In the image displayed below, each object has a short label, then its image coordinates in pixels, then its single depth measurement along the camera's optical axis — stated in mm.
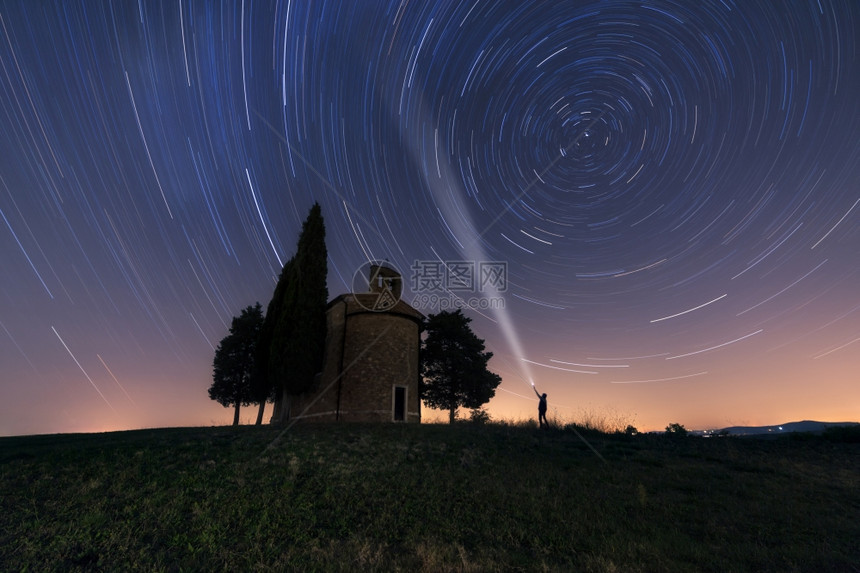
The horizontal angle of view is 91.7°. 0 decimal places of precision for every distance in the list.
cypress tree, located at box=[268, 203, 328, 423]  22547
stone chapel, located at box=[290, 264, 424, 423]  22844
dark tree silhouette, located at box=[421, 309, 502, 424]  29672
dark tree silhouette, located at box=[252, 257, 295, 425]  27000
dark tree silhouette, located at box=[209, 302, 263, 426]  29859
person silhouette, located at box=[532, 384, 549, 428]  20311
